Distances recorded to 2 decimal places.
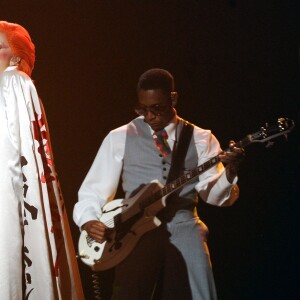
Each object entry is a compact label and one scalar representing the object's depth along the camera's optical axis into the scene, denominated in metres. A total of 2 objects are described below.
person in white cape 5.95
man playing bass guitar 6.40
